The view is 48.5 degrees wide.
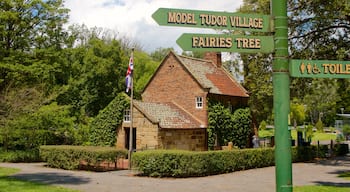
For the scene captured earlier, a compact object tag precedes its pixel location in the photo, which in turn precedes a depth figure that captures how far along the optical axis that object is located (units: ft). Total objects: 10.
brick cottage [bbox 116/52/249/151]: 90.89
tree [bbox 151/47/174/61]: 240.32
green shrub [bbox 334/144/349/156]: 123.34
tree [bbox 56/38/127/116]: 142.31
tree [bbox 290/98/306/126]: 209.54
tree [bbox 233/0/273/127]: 83.69
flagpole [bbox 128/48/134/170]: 78.78
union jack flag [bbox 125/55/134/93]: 79.66
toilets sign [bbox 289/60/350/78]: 16.60
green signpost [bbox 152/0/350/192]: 15.70
